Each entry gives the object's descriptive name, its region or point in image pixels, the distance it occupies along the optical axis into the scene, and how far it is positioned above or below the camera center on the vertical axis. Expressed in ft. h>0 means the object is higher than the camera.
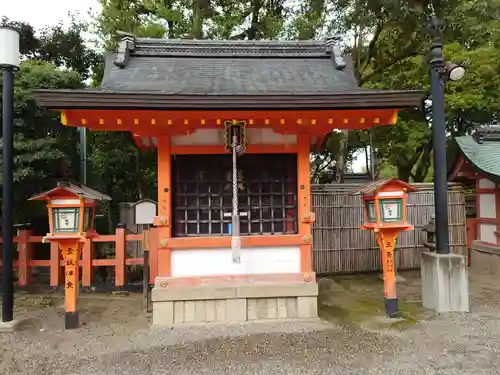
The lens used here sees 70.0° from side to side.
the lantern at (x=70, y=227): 15.76 -0.86
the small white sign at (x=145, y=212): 19.56 -0.31
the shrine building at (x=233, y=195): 16.31 +0.49
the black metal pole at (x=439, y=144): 18.84 +3.05
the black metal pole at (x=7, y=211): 16.30 -0.12
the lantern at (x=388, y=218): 16.94 -0.76
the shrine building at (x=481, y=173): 27.17 +2.23
